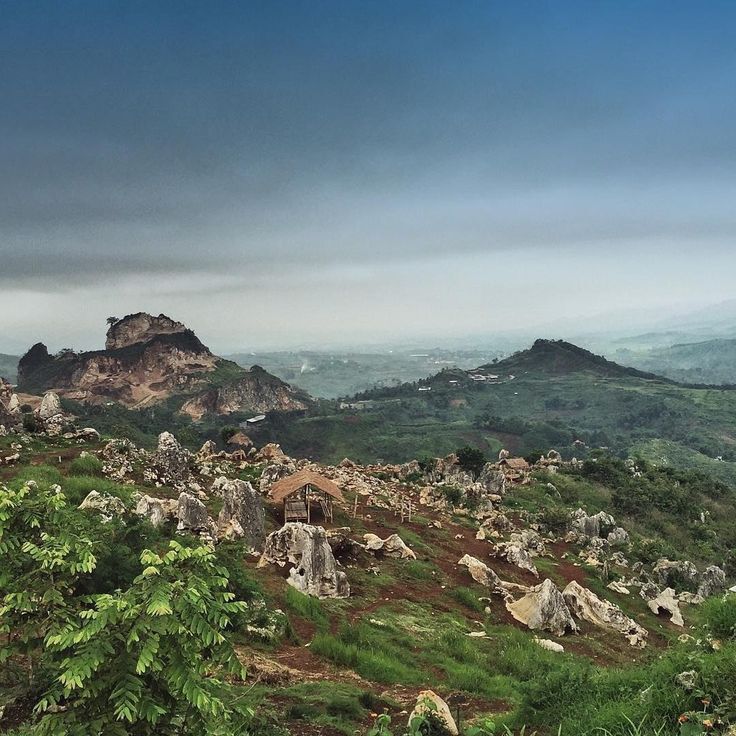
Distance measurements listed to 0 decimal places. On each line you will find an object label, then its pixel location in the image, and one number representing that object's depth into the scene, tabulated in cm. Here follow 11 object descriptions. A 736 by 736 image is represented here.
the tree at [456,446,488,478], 7456
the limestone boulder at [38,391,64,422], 4816
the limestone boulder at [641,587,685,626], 3161
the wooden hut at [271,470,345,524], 3105
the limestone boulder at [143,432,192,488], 3209
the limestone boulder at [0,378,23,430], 4059
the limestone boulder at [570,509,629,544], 4962
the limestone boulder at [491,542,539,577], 3281
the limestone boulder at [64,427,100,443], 3728
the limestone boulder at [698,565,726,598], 4093
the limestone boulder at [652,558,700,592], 4152
